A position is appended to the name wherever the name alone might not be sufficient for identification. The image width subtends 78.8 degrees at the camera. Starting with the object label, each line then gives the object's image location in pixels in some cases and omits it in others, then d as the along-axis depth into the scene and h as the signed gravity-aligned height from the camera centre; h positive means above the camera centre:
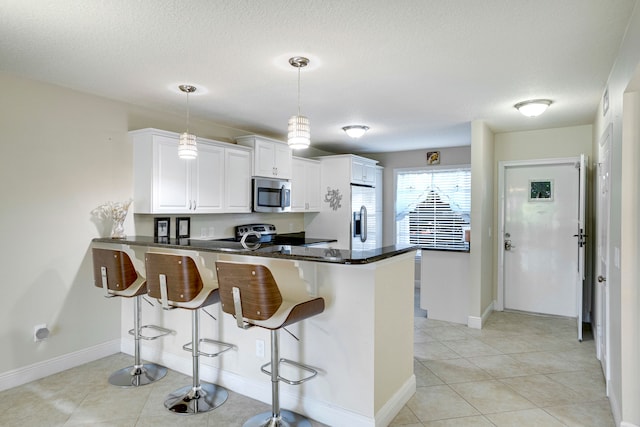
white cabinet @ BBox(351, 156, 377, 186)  6.00 +0.75
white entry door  4.87 -0.22
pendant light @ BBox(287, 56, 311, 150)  2.62 +0.58
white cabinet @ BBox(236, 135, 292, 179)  4.76 +0.77
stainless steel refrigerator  6.04 -0.01
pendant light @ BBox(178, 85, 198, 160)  3.19 +0.57
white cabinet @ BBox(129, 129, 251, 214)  3.67 +0.39
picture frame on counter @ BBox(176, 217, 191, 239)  4.18 -0.13
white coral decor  3.55 -0.01
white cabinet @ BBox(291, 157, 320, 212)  5.52 +0.46
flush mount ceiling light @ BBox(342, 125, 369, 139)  4.73 +1.06
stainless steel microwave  4.77 +0.27
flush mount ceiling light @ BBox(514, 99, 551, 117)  3.63 +1.06
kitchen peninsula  2.32 -0.79
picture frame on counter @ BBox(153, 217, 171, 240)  3.94 -0.13
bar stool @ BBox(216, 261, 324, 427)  2.12 -0.50
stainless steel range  4.95 -0.19
